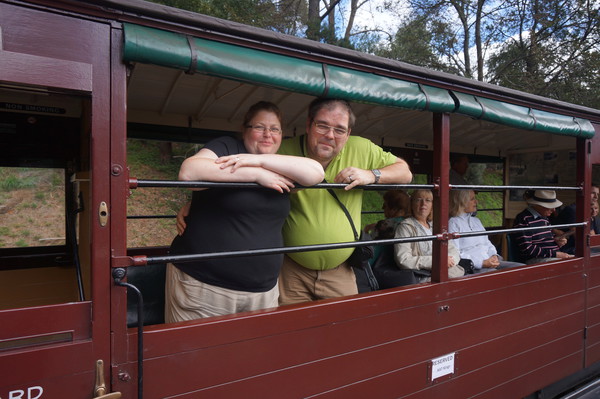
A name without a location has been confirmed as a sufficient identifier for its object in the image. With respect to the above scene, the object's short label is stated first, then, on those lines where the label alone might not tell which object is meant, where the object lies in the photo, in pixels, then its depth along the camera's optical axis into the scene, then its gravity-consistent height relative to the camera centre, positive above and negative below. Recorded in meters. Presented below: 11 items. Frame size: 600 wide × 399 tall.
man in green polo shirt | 2.21 -0.04
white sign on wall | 2.46 -1.04
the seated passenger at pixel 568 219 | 5.03 -0.30
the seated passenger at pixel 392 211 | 3.66 -0.16
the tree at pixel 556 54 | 11.59 +4.24
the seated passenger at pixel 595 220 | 5.25 -0.32
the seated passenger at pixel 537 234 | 4.06 -0.39
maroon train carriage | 1.45 -0.44
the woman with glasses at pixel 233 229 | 1.81 -0.16
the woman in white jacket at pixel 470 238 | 3.73 -0.40
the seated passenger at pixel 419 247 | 2.99 -0.39
